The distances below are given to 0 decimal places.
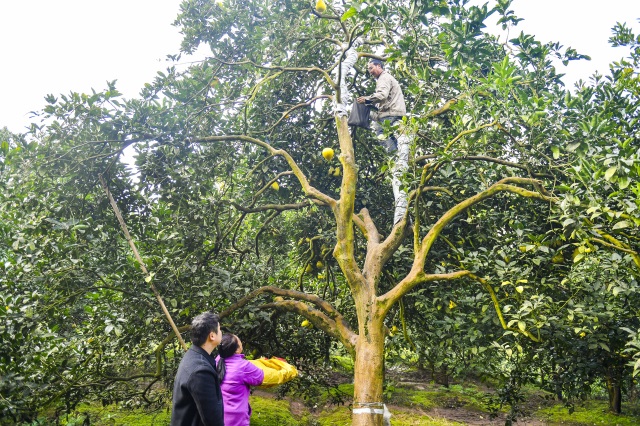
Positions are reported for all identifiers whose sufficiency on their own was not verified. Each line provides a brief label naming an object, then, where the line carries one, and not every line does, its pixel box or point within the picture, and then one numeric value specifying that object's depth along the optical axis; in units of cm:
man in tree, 444
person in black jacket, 245
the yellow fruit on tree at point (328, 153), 470
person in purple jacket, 302
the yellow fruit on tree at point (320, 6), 466
